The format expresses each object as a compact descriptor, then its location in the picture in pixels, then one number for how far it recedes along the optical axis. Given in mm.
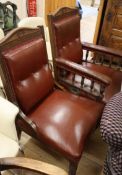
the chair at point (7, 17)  2668
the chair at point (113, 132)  801
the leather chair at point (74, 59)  1499
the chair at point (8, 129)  1039
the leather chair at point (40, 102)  1127
